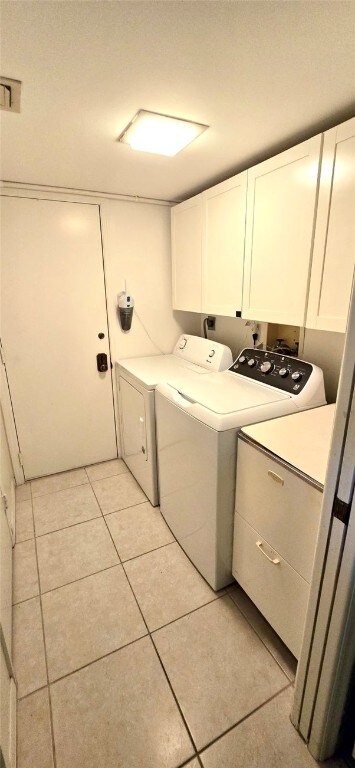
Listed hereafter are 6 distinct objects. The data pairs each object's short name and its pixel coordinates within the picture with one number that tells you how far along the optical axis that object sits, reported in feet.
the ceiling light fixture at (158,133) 4.30
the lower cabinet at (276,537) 3.57
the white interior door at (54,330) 7.22
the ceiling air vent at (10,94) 3.51
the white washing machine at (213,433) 4.63
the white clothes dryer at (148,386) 6.84
